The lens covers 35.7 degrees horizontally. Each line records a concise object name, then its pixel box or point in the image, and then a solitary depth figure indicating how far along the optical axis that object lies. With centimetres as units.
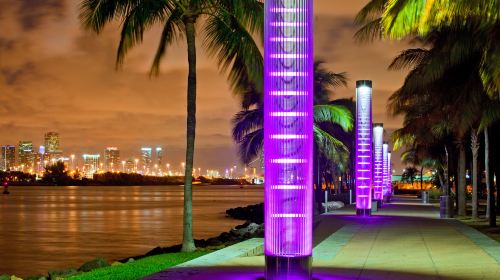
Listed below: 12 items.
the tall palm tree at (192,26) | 1745
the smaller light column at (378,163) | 4431
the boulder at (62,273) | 1657
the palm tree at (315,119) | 3597
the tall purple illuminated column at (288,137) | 1088
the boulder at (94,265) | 1738
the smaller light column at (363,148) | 3070
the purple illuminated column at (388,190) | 5669
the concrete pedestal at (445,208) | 3119
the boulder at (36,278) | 1702
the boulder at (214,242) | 2302
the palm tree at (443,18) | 1384
